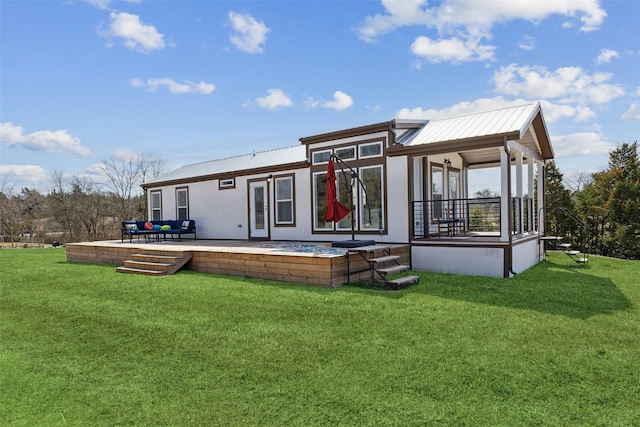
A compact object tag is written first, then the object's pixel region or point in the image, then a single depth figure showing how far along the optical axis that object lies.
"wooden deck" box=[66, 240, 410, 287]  6.82
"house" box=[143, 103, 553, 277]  7.96
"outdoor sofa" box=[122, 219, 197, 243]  12.83
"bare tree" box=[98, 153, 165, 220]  24.54
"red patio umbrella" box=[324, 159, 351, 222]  8.09
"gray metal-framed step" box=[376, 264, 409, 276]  6.87
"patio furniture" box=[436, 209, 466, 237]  9.87
